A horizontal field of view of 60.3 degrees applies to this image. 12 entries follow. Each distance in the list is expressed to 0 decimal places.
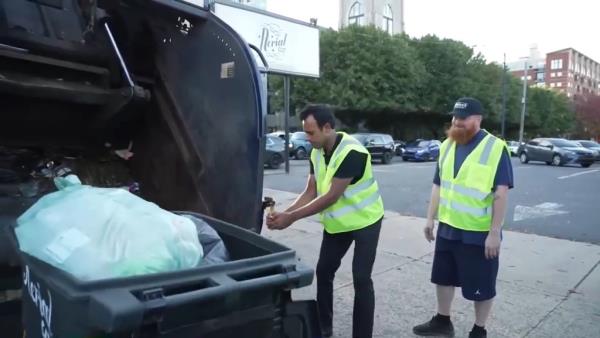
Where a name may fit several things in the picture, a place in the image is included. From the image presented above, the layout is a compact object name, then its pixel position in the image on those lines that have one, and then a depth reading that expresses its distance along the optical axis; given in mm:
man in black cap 2926
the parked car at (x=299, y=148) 21719
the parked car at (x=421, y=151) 23969
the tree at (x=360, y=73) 29562
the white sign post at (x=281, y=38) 9445
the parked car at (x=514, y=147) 32728
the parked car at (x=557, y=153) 21359
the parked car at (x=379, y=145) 20938
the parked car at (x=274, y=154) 16977
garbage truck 2811
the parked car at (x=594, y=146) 24291
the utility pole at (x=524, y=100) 38122
